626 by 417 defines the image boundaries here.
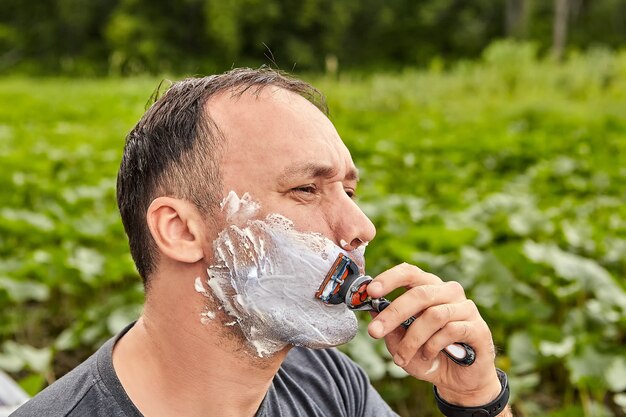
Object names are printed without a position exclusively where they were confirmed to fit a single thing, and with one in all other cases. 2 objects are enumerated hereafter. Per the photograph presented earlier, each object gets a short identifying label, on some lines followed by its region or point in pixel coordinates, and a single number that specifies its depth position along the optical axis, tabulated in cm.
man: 153
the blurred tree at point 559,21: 2620
